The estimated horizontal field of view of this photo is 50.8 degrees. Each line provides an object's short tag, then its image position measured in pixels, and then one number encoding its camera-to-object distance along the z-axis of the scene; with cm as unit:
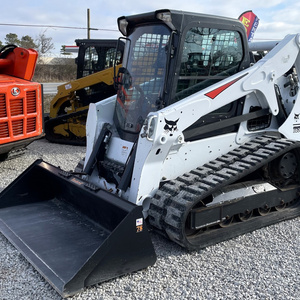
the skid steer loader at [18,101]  481
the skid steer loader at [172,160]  280
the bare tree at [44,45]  3079
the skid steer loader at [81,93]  689
